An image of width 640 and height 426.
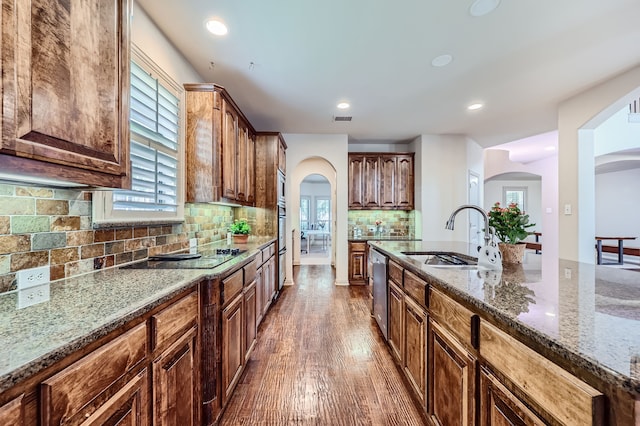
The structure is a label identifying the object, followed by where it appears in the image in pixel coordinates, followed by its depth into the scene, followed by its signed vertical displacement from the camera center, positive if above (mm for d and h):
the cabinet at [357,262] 5031 -872
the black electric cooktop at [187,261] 1730 -327
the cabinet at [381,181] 5270 +663
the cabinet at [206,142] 2482 +675
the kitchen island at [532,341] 642 -395
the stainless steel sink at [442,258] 2054 -361
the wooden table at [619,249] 5938 -759
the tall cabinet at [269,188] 4027 +406
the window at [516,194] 10219 +804
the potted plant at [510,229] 1782 -91
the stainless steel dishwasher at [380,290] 2645 -782
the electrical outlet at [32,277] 1179 -280
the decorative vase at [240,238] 3146 -270
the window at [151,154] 1752 +468
